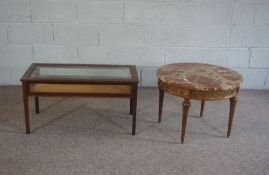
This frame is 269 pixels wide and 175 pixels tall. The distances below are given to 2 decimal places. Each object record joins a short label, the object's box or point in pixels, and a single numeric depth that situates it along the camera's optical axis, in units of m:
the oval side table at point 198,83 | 2.12
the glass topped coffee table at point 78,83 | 2.27
